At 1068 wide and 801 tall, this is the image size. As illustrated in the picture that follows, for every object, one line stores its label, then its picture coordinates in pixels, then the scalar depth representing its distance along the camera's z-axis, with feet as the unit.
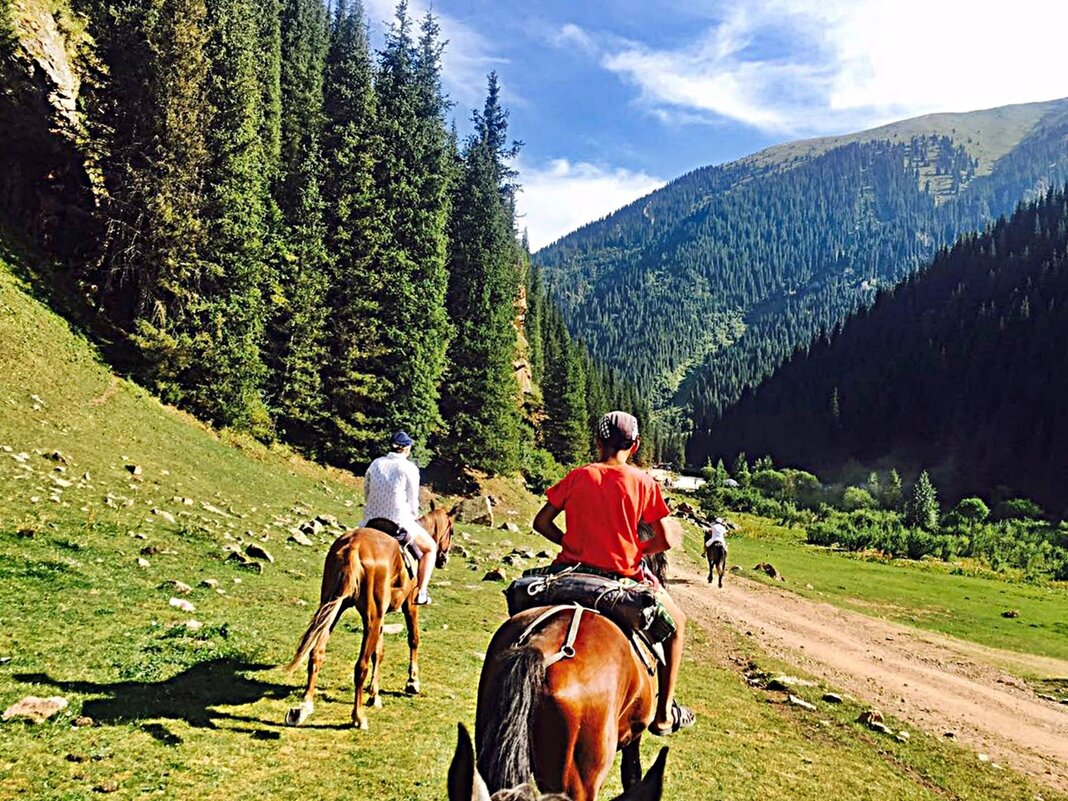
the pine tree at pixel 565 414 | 256.11
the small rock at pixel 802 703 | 46.00
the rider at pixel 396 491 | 34.01
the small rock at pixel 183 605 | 36.83
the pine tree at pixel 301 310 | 107.65
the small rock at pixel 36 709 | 21.27
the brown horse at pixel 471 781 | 11.08
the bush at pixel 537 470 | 187.52
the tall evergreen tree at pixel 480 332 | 142.92
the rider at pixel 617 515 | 20.35
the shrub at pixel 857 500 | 359.46
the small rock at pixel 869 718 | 43.78
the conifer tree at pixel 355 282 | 113.91
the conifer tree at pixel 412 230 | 119.75
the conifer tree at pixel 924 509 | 268.21
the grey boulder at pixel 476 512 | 110.23
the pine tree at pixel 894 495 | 362.94
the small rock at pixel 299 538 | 64.23
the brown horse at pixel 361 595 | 26.91
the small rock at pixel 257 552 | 53.93
